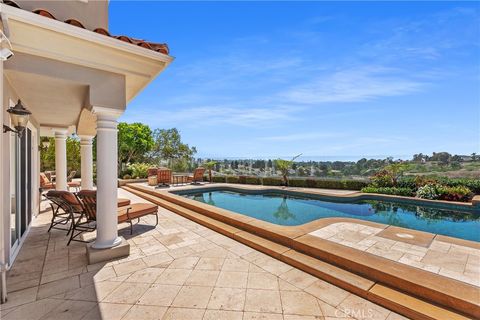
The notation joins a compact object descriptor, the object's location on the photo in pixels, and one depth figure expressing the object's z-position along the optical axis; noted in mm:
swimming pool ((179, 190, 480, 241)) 6133
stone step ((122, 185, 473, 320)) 2398
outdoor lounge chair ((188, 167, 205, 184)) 14425
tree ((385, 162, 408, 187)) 11570
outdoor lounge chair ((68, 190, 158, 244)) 4480
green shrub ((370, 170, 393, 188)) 11633
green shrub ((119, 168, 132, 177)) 16239
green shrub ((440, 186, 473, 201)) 8734
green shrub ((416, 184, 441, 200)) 9145
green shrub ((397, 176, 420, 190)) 10773
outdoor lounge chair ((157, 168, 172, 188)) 12711
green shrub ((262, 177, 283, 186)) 14402
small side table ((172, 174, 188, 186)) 13914
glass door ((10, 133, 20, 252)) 3821
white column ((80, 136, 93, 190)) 7305
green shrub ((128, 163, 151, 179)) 15948
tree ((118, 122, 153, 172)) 23297
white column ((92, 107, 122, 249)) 3674
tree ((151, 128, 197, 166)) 27078
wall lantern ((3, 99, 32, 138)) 3235
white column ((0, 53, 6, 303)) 2532
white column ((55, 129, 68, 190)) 7883
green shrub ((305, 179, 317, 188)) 13484
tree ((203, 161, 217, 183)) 16281
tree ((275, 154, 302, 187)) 14211
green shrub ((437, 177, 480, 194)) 9859
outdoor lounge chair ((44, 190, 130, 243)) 4719
